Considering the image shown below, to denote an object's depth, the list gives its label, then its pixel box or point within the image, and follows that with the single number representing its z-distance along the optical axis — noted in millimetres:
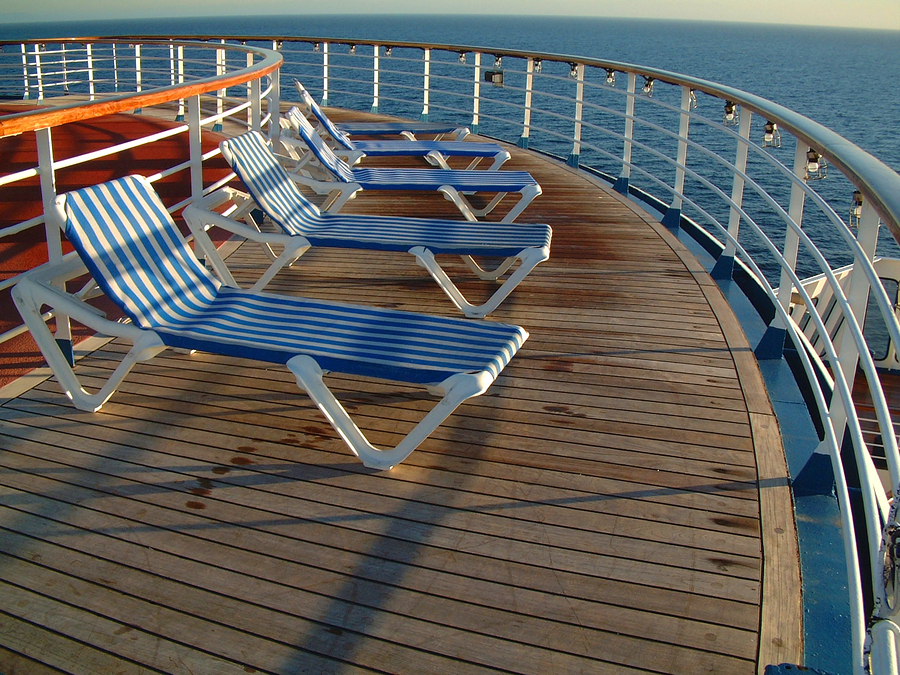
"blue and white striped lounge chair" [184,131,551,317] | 3223
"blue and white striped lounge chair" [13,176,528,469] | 2211
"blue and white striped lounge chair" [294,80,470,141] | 6375
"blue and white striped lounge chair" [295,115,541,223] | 4402
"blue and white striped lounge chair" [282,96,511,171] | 5469
